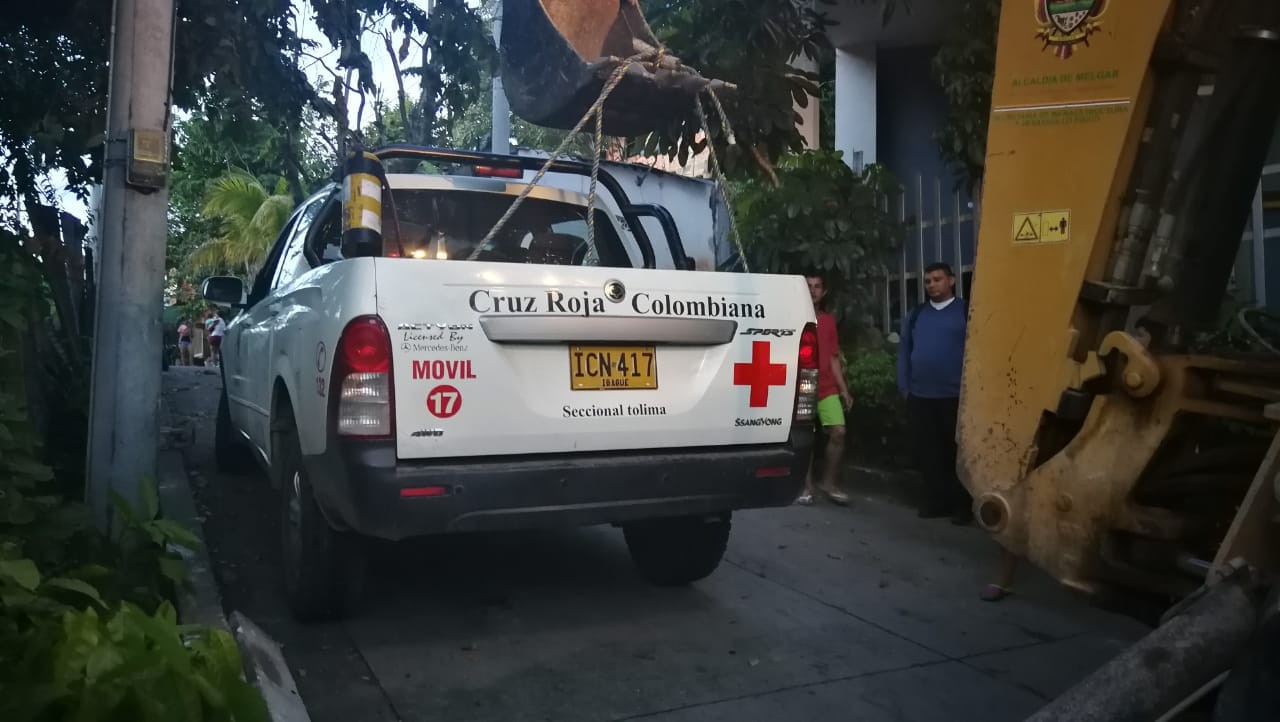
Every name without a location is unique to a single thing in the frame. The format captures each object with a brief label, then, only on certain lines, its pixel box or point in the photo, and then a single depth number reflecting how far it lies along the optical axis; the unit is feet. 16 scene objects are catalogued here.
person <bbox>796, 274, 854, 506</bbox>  22.72
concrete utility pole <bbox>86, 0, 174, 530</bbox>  13.41
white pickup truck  11.28
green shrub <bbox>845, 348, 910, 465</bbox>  24.26
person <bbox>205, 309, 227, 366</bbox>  70.10
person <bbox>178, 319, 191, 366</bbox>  93.04
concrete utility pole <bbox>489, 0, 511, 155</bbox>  35.96
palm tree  66.90
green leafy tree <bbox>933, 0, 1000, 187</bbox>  23.89
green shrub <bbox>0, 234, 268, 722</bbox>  6.93
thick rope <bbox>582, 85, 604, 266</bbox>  13.16
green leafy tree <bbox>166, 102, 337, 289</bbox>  21.79
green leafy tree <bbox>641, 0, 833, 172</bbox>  24.12
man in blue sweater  20.65
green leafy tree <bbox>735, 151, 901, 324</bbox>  25.45
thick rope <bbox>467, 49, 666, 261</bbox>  12.73
